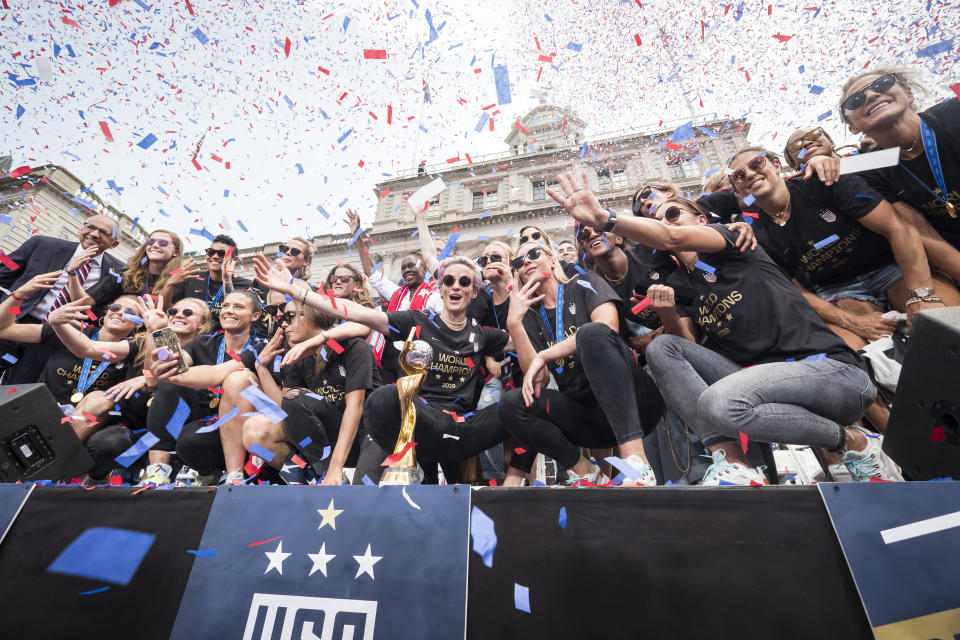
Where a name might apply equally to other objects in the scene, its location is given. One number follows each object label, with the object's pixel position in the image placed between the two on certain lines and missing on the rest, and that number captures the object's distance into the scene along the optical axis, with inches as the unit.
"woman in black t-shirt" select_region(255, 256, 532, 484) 97.6
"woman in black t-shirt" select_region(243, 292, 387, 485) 112.0
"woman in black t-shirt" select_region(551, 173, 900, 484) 73.2
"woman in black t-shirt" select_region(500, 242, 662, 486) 87.4
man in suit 151.0
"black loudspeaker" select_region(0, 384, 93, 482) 90.6
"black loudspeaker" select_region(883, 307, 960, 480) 53.8
